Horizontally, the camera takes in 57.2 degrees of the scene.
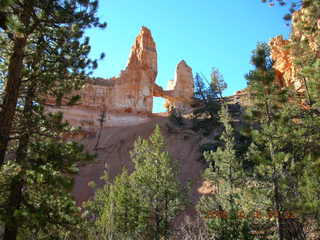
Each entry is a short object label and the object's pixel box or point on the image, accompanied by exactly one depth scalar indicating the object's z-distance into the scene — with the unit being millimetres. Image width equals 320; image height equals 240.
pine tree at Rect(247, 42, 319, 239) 11977
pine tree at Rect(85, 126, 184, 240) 15798
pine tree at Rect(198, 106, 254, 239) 13250
